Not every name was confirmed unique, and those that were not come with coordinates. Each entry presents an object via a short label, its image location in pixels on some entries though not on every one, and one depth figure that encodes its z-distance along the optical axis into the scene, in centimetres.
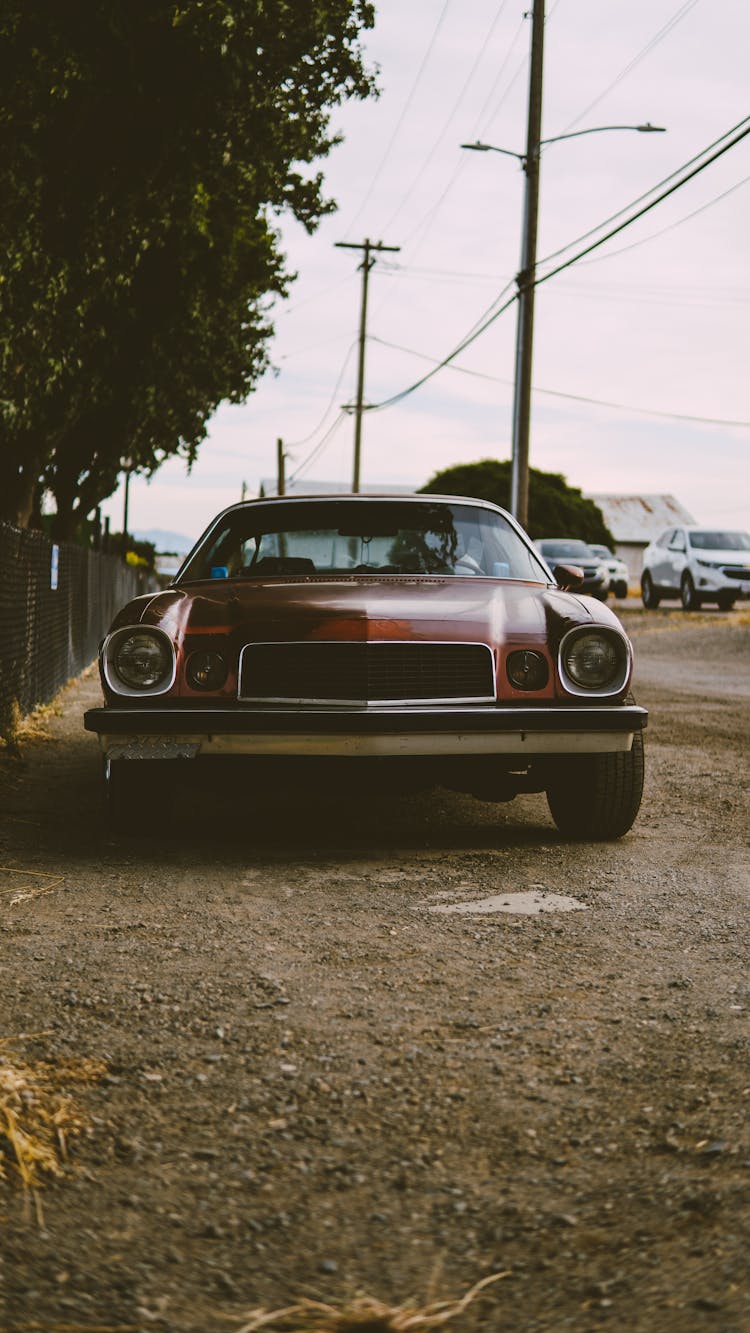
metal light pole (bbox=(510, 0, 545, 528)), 2130
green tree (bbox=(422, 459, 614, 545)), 5619
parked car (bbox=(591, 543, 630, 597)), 3455
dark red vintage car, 538
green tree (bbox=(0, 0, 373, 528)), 1043
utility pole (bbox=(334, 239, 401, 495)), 4289
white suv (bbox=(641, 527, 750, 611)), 2762
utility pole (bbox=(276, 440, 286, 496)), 7012
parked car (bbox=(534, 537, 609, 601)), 3244
